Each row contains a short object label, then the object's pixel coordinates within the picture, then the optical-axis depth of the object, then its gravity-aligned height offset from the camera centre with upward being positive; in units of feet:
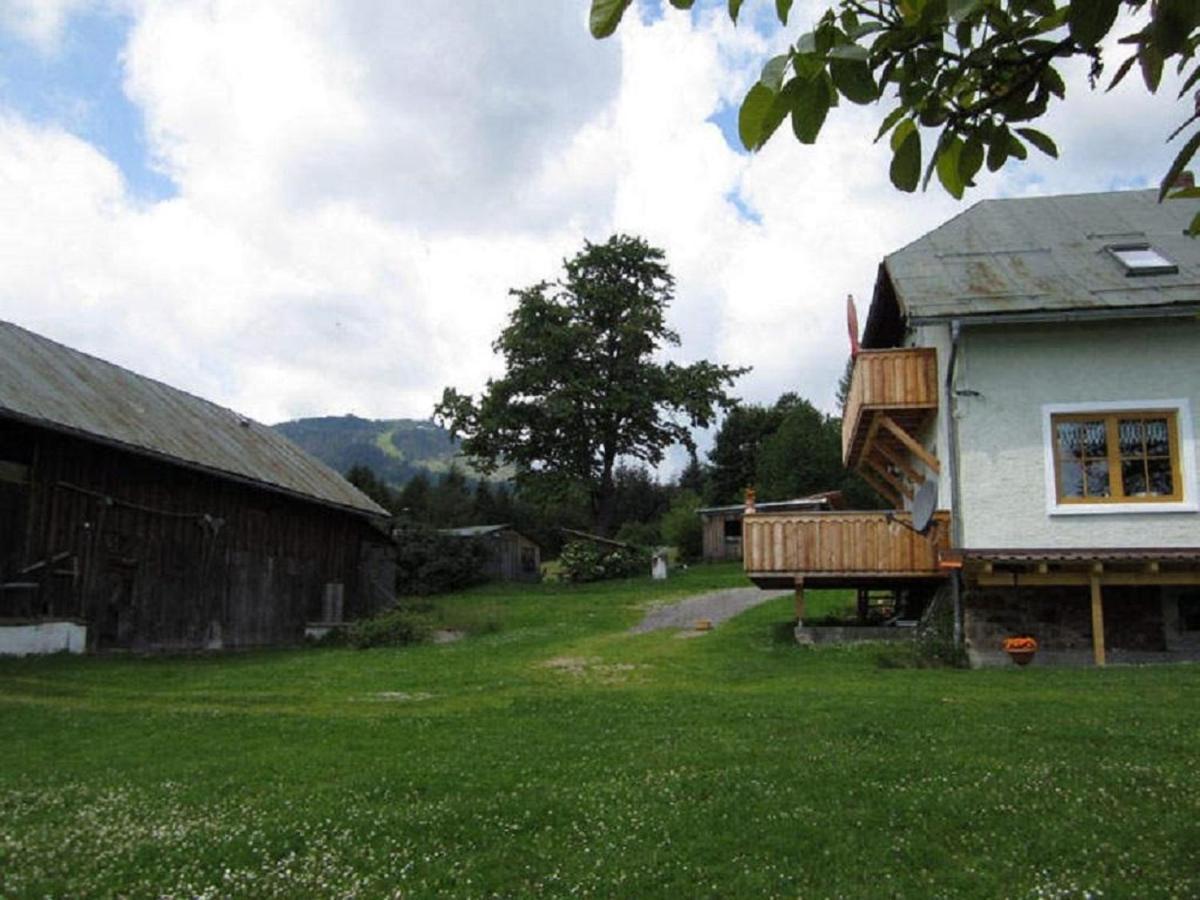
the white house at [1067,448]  53.83 +7.00
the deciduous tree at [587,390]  155.53 +27.62
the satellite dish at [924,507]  57.77 +3.75
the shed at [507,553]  162.45 +2.16
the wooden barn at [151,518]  64.59 +3.29
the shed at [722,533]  172.55 +6.13
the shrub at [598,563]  144.77 +0.54
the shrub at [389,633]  78.84 -5.47
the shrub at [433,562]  147.43 +0.31
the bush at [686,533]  177.17 +6.15
